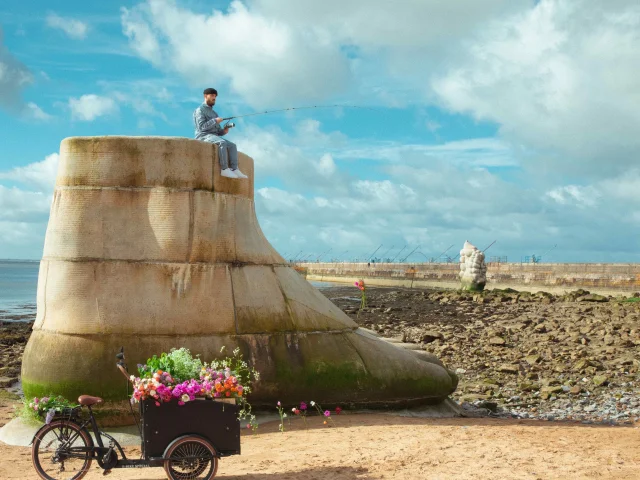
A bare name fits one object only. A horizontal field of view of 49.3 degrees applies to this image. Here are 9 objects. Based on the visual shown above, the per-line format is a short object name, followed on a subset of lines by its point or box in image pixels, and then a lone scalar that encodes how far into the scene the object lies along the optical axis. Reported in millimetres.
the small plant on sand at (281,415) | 8995
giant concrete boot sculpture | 9148
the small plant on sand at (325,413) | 9266
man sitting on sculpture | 9867
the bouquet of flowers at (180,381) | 6762
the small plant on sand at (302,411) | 9477
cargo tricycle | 6762
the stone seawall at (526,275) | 41094
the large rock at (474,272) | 43781
